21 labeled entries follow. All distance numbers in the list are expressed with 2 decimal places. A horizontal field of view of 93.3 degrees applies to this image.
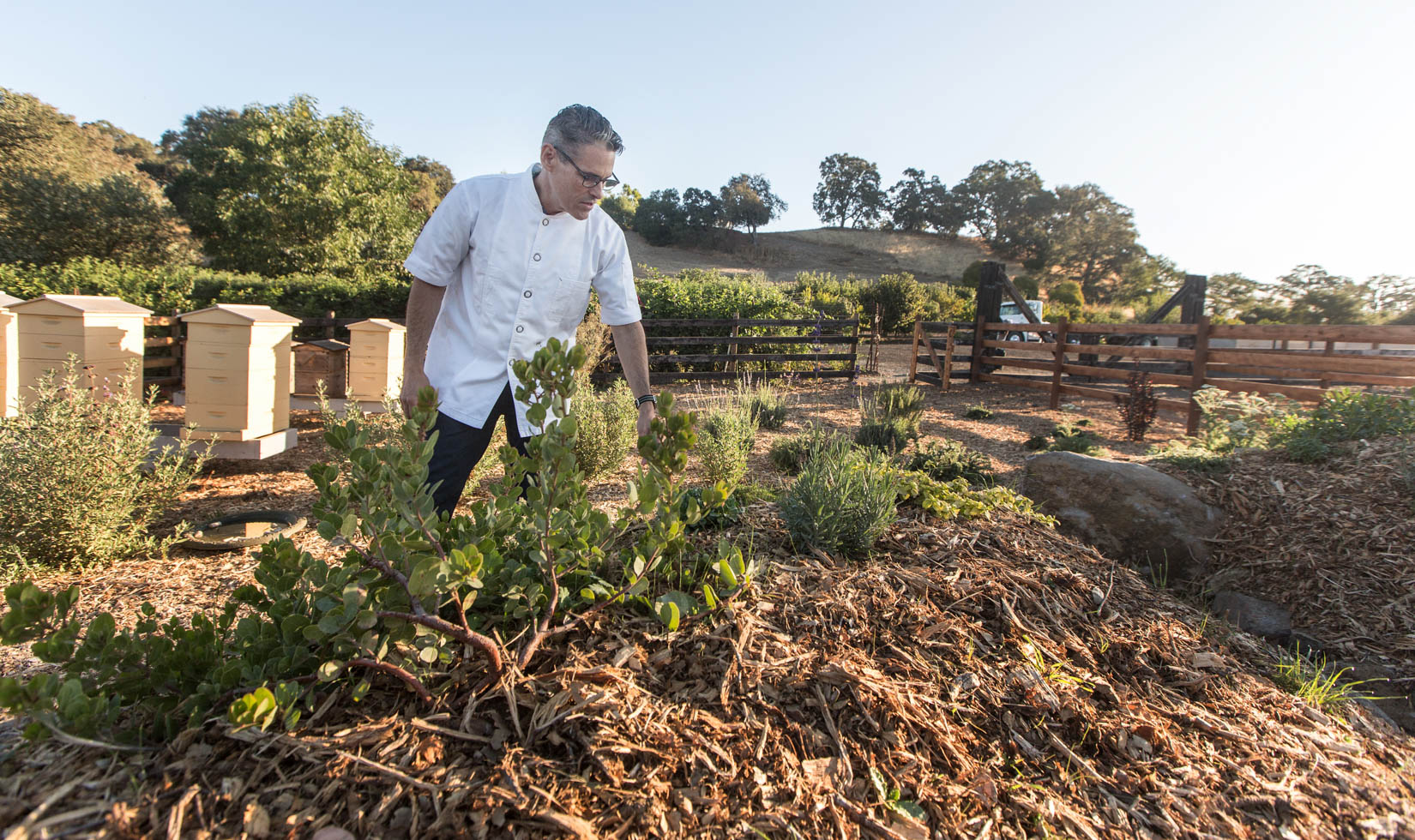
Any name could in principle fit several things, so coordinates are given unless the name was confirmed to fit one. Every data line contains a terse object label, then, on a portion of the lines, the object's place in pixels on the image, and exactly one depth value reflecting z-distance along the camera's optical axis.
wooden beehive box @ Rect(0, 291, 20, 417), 5.79
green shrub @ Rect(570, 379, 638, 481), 5.58
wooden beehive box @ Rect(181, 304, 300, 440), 5.08
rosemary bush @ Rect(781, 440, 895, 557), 2.55
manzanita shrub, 1.27
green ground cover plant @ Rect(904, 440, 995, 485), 5.51
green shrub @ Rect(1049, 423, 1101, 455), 7.32
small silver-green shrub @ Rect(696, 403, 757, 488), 5.23
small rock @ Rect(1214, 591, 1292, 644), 3.40
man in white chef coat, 2.55
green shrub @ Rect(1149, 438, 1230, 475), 4.80
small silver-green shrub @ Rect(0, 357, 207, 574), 3.41
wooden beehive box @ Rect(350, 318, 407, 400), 6.78
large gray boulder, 4.05
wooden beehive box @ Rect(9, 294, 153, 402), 5.07
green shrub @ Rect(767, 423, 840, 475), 6.20
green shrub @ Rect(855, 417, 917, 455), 6.89
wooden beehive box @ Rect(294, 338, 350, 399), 7.32
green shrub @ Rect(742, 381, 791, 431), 8.62
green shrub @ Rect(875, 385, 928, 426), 8.41
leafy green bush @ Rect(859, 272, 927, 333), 26.17
